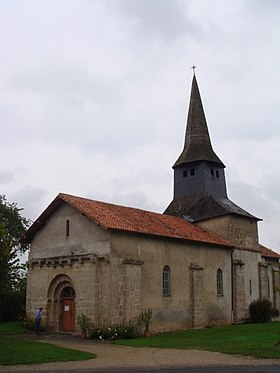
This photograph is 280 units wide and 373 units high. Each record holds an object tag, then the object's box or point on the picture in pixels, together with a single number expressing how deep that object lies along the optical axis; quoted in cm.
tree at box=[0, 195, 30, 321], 2323
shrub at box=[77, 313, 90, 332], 2620
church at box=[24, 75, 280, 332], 2691
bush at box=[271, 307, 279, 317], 3744
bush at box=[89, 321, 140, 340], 2522
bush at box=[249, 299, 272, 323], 3516
